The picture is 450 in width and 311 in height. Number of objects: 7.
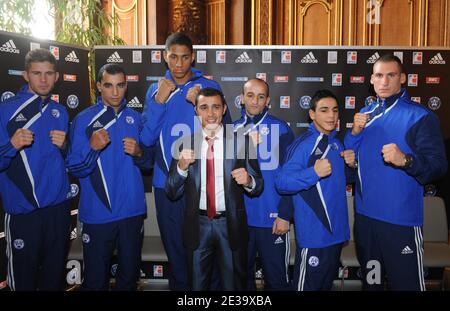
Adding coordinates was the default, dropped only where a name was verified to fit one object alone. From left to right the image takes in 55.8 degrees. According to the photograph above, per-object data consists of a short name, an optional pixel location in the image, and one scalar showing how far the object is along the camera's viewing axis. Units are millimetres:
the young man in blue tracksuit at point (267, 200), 2678
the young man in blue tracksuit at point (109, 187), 2531
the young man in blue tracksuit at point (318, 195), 2328
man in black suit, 2303
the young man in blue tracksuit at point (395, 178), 2314
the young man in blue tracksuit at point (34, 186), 2457
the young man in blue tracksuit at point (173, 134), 2646
